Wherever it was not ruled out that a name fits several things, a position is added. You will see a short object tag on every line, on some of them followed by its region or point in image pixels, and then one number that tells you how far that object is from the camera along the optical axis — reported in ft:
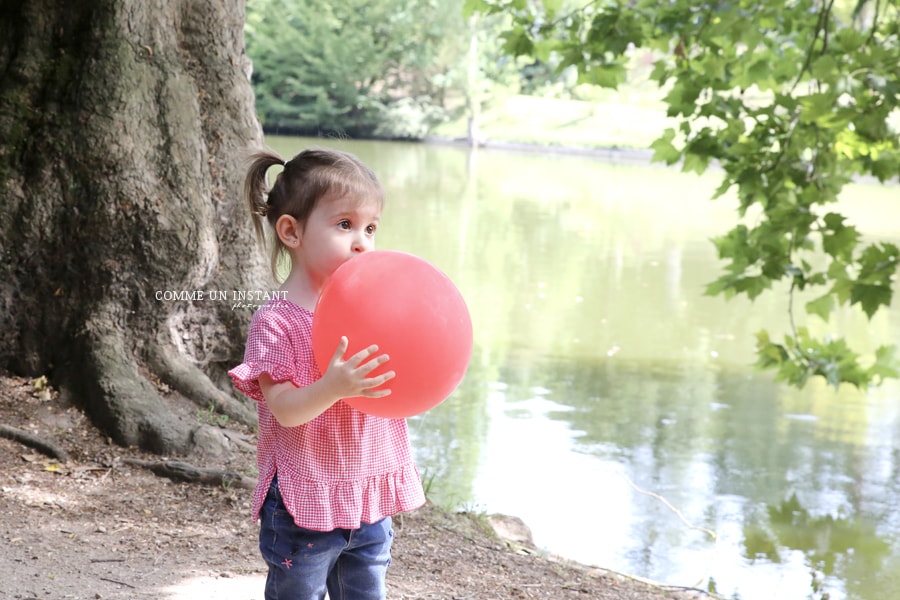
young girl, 7.40
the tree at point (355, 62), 126.00
